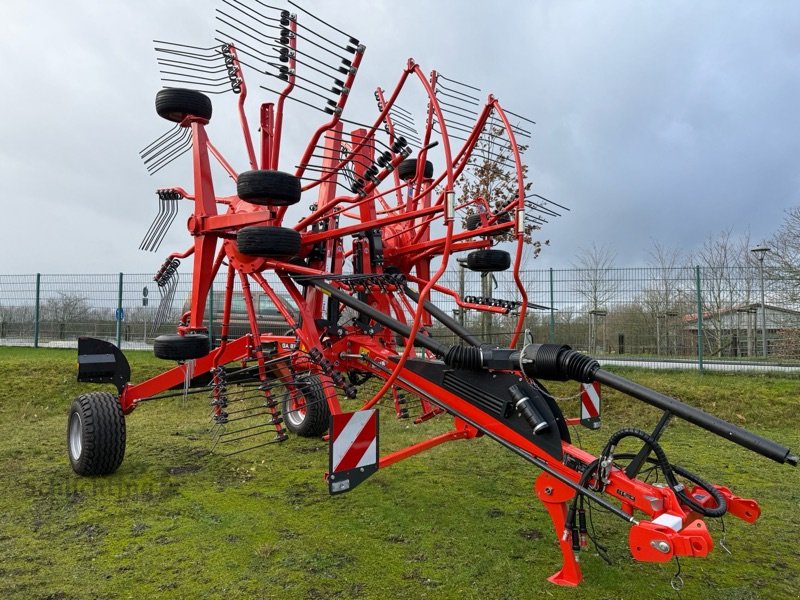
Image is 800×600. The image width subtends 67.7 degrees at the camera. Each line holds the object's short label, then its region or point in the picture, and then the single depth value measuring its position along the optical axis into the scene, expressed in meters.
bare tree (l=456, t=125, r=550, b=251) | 12.96
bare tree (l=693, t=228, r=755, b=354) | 10.97
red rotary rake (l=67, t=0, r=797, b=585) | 2.96
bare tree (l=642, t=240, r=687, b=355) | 11.02
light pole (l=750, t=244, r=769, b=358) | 10.99
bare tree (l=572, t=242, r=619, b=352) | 11.45
